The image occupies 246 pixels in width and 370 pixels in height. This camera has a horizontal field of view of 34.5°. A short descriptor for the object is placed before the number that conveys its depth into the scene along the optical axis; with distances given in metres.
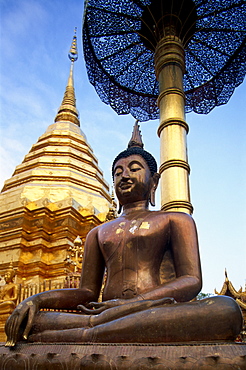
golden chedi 10.14
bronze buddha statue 1.76
